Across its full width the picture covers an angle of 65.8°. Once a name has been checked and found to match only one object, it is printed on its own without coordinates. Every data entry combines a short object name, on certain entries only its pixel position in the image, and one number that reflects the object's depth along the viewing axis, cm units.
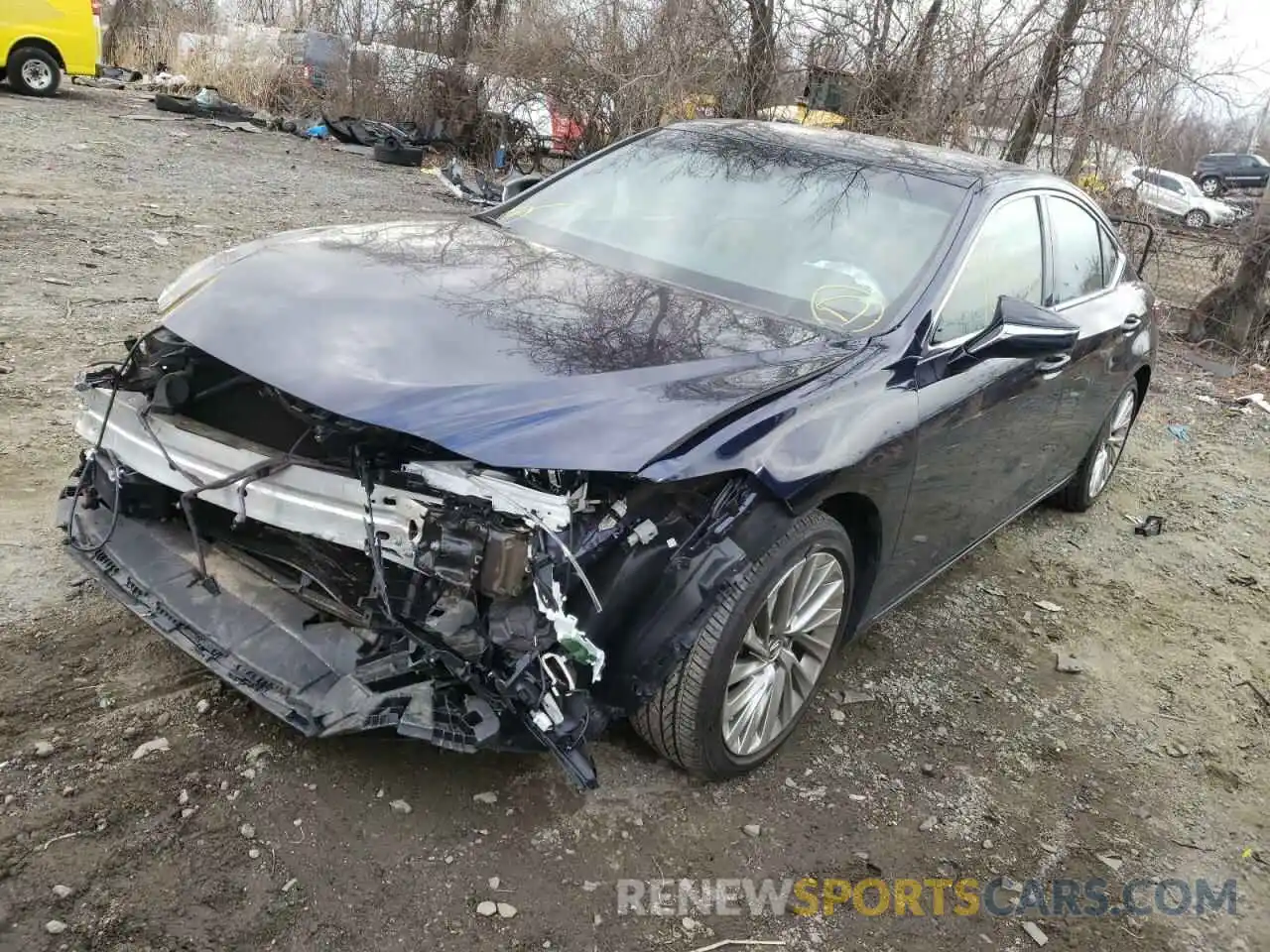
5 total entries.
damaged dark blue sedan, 228
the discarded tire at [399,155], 1471
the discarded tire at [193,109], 1599
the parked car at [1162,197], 1027
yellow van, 1411
